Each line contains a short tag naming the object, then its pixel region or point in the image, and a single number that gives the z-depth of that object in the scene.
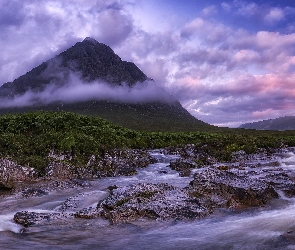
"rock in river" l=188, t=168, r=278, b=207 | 10.30
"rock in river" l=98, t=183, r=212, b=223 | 9.09
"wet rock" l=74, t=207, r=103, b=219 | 9.26
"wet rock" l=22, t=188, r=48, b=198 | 12.15
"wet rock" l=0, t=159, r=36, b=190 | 14.29
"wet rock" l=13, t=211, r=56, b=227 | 8.81
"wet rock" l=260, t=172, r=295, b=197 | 11.41
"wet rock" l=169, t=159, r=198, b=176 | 18.25
